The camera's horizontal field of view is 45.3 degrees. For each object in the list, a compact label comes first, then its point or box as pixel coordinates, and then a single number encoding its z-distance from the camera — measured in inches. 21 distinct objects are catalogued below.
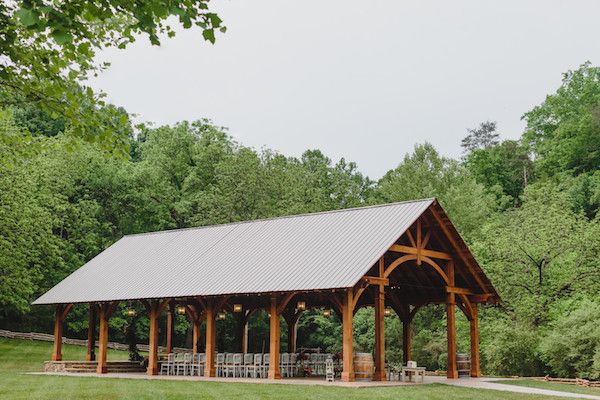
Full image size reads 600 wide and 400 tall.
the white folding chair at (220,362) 904.3
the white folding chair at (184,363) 926.4
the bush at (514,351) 1017.5
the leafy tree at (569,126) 2144.4
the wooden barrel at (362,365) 778.8
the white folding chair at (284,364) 892.6
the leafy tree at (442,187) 1733.5
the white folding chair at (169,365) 941.8
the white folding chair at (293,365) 895.7
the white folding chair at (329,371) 770.2
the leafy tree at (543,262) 1098.7
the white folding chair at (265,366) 872.1
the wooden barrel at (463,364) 919.7
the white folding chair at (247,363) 872.0
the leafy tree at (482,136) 3430.1
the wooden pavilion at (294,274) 786.2
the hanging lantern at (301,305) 905.6
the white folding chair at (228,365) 889.3
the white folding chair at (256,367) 857.5
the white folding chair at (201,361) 923.8
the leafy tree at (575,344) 885.8
